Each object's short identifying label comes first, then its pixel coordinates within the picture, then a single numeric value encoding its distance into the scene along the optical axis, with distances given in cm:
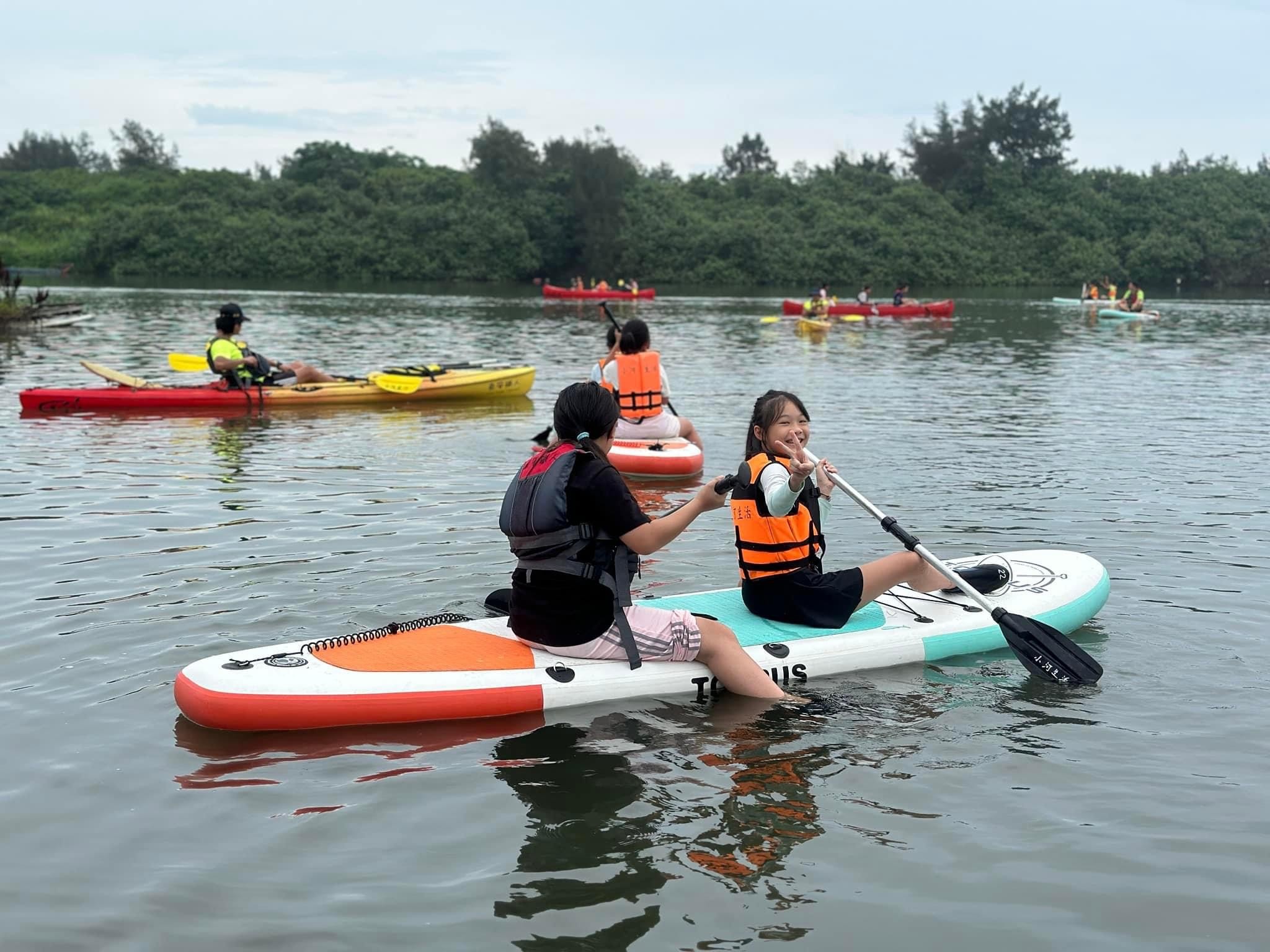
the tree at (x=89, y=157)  8919
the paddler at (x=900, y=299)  3300
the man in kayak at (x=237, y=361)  1294
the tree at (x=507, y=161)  6394
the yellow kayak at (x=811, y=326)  2819
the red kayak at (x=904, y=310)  3192
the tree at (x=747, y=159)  7981
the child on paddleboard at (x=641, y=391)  996
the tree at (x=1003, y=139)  6944
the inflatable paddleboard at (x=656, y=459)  1012
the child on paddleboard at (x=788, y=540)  514
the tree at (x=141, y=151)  8262
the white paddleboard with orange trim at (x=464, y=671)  473
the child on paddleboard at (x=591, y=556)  459
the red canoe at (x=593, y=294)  3953
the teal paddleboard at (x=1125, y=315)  3206
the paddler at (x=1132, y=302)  3359
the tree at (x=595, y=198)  5984
